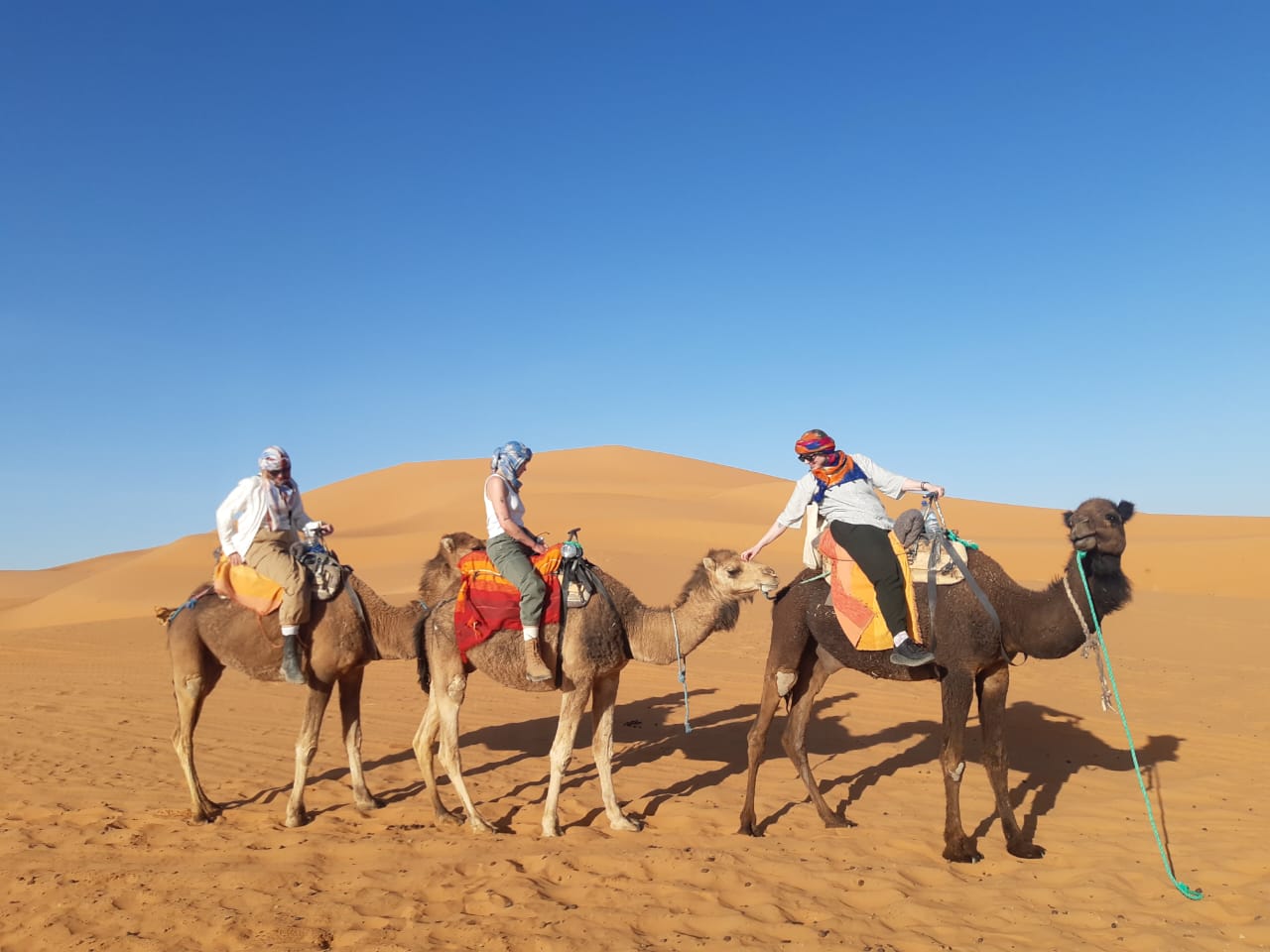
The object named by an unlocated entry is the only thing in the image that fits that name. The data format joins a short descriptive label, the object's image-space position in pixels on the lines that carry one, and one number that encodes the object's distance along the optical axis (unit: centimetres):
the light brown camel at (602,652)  730
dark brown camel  645
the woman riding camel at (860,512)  697
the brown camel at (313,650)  784
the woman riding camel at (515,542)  728
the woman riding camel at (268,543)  771
